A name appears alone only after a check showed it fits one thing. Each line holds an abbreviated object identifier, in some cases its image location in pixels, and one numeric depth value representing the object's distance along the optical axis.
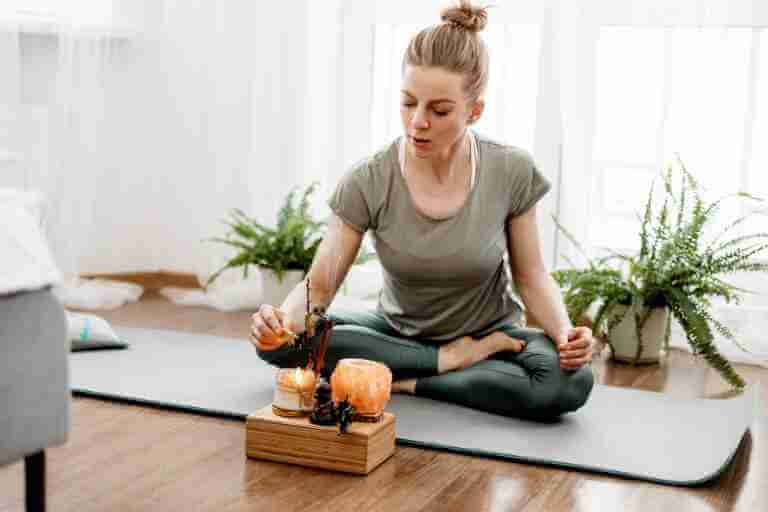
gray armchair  1.41
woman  2.34
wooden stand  2.06
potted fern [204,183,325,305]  3.55
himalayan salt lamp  2.08
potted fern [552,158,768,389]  3.09
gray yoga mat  2.21
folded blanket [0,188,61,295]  1.40
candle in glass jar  2.10
